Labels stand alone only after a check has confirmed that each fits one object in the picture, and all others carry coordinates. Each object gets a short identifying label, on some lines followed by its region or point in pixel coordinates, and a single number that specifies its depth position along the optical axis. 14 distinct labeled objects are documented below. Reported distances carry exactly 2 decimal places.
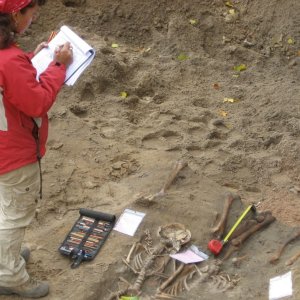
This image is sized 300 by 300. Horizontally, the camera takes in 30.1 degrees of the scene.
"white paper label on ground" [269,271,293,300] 3.46
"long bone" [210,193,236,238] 4.10
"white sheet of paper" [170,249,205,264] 3.87
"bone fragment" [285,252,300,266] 3.74
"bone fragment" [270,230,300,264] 3.84
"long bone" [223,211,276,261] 4.01
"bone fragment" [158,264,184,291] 3.67
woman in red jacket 2.81
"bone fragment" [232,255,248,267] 3.91
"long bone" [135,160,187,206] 4.33
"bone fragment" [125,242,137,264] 3.86
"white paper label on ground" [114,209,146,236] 4.12
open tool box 3.91
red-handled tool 3.94
